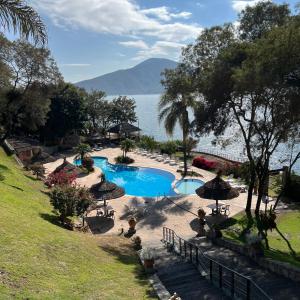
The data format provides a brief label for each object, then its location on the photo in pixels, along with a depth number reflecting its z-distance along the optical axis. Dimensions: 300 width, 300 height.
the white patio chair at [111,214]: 23.01
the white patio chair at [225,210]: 23.71
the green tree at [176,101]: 29.89
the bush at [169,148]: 46.66
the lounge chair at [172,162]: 39.41
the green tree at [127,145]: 42.31
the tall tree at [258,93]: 15.72
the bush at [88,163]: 37.16
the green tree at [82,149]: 39.69
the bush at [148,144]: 48.19
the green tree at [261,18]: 21.77
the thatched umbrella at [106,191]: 23.16
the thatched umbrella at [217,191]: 22.48
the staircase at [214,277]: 9.59
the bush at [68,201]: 18.23
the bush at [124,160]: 41.44
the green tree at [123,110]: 60.16
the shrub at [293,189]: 26.23
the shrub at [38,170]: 29.60
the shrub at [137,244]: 17.22
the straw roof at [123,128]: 52.00
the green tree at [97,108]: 60.09
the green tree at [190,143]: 41.12
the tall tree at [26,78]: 27.41
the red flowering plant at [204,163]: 38.28
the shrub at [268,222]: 19.46
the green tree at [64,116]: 47.59
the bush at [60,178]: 25.05
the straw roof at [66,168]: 30.42
